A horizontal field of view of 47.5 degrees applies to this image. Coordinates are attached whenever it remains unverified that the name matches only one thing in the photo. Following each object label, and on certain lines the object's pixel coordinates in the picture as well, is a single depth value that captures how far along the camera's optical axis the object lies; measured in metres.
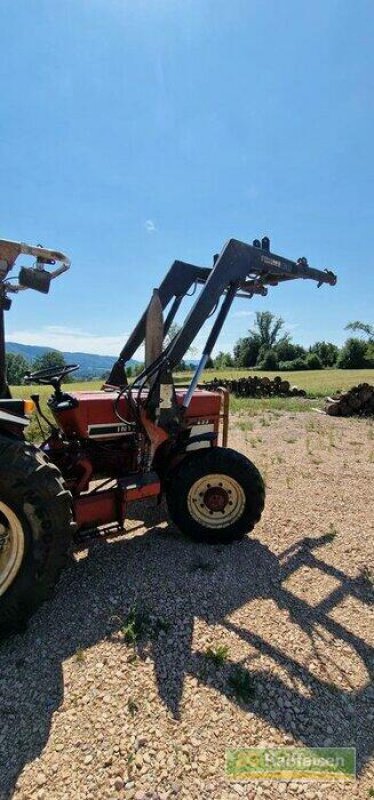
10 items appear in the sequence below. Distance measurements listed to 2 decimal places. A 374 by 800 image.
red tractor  3.27
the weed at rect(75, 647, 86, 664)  2.38
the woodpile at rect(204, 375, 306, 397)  19.14
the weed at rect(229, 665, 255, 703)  2.19
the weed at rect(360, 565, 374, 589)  3.32
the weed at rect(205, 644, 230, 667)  2.39
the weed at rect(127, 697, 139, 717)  2.08
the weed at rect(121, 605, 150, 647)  2.53
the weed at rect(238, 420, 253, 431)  9.36
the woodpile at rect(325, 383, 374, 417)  12.25
